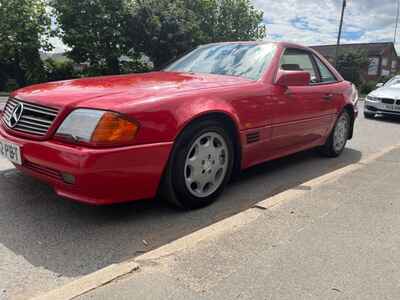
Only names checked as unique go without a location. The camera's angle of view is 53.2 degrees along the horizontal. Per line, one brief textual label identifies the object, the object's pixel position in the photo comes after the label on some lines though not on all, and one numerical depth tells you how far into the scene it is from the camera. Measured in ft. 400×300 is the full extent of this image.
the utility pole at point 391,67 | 174.37
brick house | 164.55
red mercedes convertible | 8.49
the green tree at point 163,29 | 78.74
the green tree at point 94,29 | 77.15
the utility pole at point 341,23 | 87.28
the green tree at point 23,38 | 73.97
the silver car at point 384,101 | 31.81
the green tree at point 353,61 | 128.06
